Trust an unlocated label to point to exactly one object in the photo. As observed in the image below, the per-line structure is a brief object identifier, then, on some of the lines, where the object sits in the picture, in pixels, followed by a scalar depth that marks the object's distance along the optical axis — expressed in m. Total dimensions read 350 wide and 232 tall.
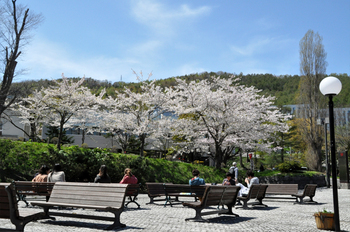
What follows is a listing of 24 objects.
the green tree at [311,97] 32.62
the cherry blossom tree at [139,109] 27.44
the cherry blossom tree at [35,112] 30.16
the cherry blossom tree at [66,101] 25.14
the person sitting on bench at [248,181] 11.35
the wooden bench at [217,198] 7.25
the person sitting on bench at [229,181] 11.87
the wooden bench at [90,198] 6.10
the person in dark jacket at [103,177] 10.03
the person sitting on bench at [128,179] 10.98
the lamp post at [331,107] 6.60
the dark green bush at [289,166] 27.67
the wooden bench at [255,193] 10.89
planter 6.73
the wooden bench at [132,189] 9.97
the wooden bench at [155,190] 11.52
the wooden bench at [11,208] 4.86
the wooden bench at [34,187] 9.22
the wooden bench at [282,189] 13.33
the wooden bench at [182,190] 9.27
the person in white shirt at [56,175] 9.72
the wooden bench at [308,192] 13.14
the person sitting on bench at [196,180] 10.31
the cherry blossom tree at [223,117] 23.47
